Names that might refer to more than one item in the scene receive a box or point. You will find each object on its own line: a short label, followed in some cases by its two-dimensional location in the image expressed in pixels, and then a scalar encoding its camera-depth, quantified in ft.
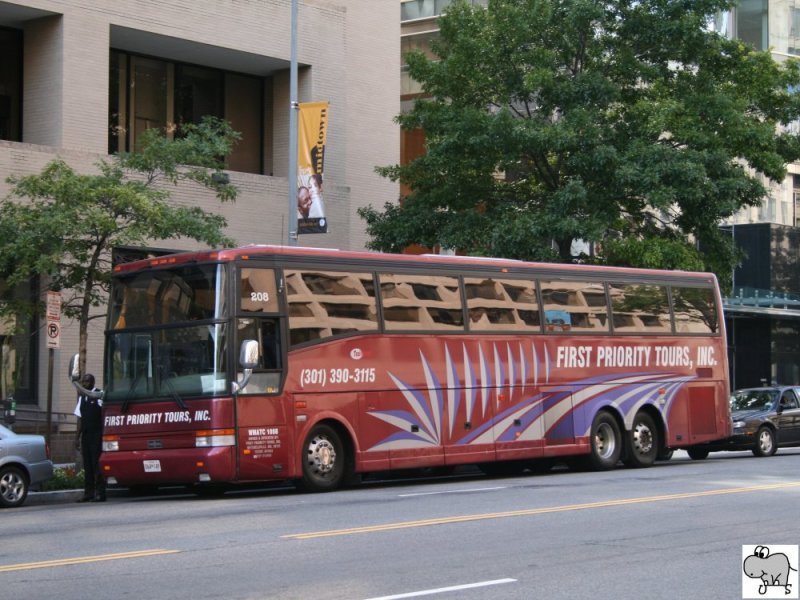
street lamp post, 79.44
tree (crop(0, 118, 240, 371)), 65.92
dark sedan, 91.20
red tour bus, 57.36
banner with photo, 80.69
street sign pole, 65.62
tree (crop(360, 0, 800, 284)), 86.28
